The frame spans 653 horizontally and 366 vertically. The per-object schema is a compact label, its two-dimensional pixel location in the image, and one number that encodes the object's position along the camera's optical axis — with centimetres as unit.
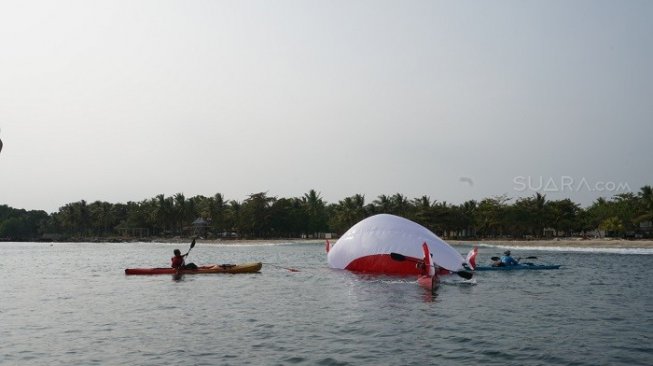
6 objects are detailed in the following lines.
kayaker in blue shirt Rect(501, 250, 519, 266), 4394
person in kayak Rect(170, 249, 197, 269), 3888
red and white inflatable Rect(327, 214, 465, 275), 3588
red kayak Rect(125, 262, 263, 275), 3931
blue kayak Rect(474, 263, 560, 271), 4331
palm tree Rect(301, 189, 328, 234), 16325
